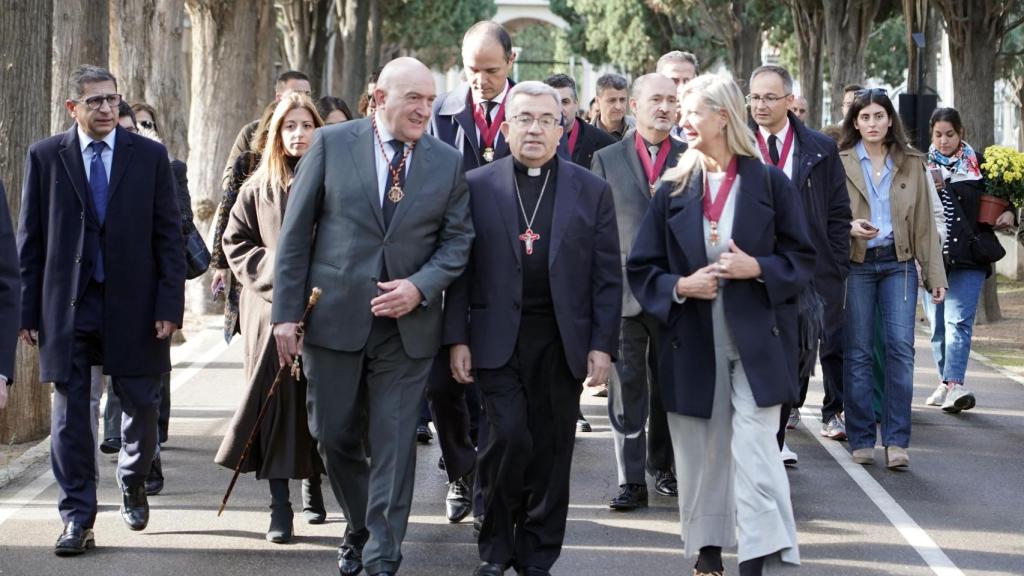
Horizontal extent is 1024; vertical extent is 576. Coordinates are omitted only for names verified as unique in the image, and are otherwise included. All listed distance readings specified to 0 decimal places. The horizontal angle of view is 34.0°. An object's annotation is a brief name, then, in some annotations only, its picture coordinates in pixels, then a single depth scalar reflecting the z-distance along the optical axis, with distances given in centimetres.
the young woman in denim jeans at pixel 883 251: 954
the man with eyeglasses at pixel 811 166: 879
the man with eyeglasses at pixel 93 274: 712
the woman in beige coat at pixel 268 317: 730
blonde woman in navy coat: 622
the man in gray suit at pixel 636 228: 816
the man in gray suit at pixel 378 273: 645
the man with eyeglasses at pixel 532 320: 659
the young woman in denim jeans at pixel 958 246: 1165
